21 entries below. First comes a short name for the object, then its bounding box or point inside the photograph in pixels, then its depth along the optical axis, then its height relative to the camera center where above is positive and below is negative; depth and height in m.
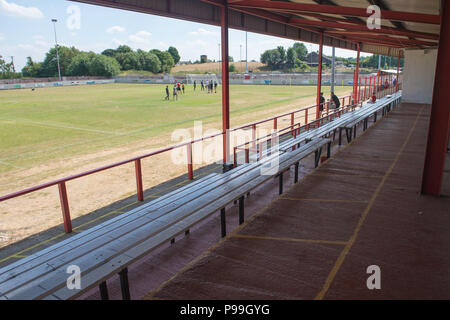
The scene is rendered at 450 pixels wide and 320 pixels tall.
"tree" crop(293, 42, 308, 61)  138.75 +11.18
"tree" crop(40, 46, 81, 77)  90.88 +4.92
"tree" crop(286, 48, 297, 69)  113.66 +7.18
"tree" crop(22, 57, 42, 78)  91.25 +3.46
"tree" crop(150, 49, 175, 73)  113.19 +7.59
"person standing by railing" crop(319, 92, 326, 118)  17.67 -1.21
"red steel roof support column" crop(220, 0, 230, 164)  9.30 +0.01
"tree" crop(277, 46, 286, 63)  117.69 +8.56
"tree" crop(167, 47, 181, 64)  152.38 +11.66
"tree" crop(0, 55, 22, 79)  104.75 +4.86
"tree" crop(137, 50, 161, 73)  101.00 +5.42
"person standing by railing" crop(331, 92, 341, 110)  17.91 -1.15
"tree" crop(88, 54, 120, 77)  86.38 +3.59
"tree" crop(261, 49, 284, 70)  118.62 +6.96
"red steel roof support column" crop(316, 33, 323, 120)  16.62 +0.58
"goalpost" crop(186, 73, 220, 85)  70.76 +0.74
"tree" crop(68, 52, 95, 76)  89.06 +3.96
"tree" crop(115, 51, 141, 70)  99.06 +5.89
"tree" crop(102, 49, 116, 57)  122.38 +10.07
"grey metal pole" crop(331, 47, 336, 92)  21.81 +1.36
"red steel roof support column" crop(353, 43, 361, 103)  24.40 -0.53
